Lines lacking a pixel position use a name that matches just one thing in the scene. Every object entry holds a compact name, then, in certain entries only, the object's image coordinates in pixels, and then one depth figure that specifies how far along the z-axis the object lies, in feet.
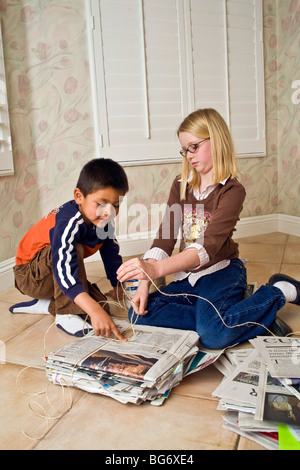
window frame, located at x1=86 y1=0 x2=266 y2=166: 7.25
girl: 3.90
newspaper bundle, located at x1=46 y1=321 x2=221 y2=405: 3.08
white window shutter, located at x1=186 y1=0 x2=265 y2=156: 8.13
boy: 4.17
